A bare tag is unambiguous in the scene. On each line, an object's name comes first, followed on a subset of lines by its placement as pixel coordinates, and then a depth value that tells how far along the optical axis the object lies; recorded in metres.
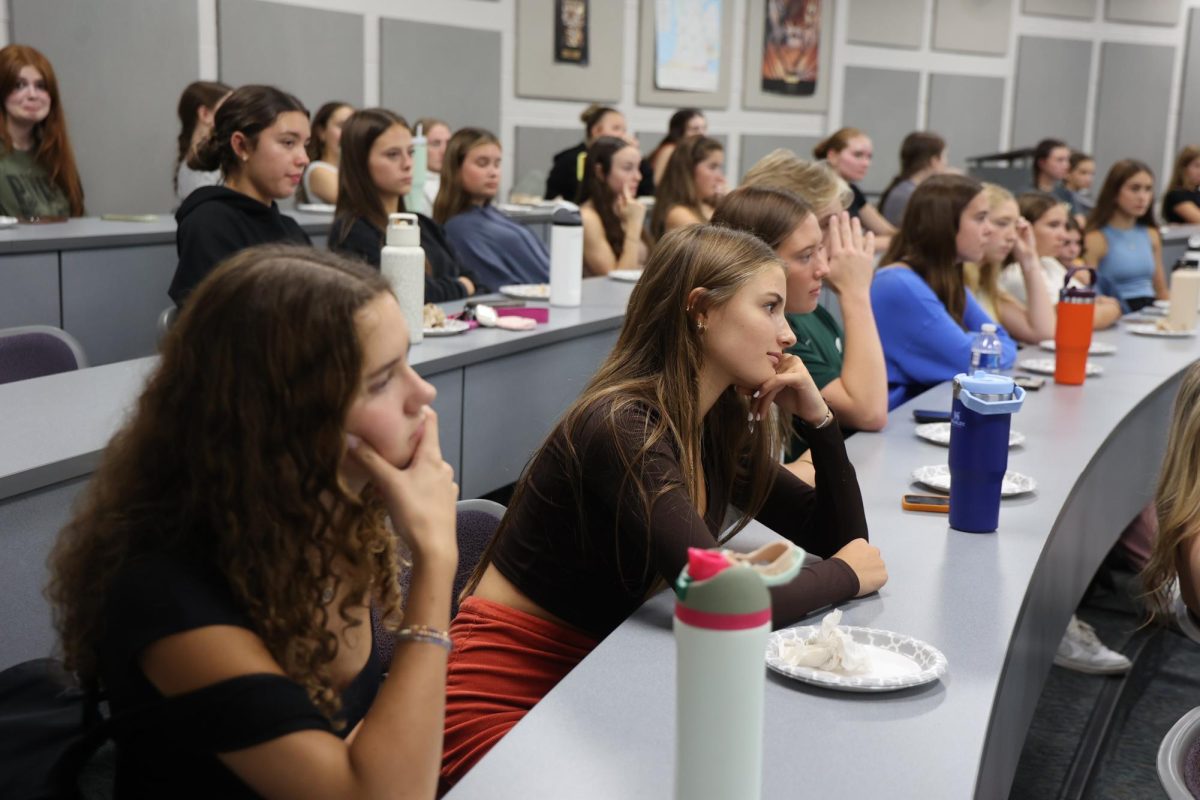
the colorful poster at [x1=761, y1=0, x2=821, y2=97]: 8.84
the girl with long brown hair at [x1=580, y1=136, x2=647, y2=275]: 4.83
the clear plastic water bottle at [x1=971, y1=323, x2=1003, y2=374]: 2.62
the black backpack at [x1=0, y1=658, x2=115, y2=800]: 0.92
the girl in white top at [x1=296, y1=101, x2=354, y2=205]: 5.49
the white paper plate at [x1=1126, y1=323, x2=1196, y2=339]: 3.80
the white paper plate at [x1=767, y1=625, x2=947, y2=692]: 1.20
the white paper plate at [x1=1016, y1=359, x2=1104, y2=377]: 3.06
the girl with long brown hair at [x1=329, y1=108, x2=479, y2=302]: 3.66
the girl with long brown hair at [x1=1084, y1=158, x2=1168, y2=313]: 5.66
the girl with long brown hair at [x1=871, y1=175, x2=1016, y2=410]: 2.99
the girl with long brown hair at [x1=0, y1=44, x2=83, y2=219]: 4.47
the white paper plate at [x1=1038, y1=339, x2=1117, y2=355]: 3.40
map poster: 8.07
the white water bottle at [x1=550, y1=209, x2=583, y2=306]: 3.36
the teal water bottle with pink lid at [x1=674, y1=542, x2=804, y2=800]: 0.80
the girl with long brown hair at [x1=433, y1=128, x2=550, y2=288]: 4.38
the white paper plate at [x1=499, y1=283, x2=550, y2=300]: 3.67
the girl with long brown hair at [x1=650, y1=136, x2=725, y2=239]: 5.28
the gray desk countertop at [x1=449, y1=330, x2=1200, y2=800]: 1.05
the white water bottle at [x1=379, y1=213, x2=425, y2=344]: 2.63
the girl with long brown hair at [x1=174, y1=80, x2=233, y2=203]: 4.86
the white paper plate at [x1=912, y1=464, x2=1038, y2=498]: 1.94
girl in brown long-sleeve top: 1.44
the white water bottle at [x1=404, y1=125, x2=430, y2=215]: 4.44
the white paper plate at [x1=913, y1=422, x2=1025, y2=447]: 2.28
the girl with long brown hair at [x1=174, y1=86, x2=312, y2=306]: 2.96
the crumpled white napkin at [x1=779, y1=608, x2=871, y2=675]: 1.24
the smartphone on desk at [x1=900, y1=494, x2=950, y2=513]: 1.85
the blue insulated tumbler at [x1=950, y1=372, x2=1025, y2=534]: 1.67
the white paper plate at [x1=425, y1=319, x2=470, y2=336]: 2.88
